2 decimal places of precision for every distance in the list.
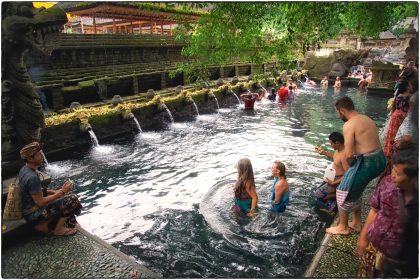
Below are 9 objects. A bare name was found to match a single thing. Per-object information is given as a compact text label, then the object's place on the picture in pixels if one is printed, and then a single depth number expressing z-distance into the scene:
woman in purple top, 2.63
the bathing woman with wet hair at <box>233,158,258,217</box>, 5.79
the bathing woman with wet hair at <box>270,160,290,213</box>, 5.80
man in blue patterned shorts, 4.35
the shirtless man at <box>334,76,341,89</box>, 26.14
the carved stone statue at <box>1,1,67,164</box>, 4.30
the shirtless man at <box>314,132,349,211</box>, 5.56
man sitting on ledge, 4.20
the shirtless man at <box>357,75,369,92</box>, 24.97
